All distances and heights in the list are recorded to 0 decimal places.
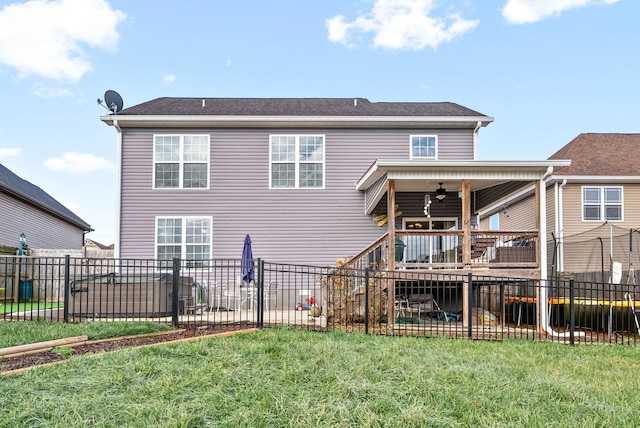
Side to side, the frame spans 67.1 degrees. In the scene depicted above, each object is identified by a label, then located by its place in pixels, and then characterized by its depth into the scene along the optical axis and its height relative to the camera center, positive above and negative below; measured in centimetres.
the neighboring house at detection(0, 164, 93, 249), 1889 +117
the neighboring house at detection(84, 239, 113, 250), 4032 -18
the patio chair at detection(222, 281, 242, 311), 1326 -142
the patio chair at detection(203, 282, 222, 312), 1324 -140
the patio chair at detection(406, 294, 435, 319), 1213 -150
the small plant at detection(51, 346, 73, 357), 611 -140
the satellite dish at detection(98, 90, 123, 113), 1373 +408
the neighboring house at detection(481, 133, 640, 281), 1603 +136
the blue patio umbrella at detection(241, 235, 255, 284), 1256 -21
